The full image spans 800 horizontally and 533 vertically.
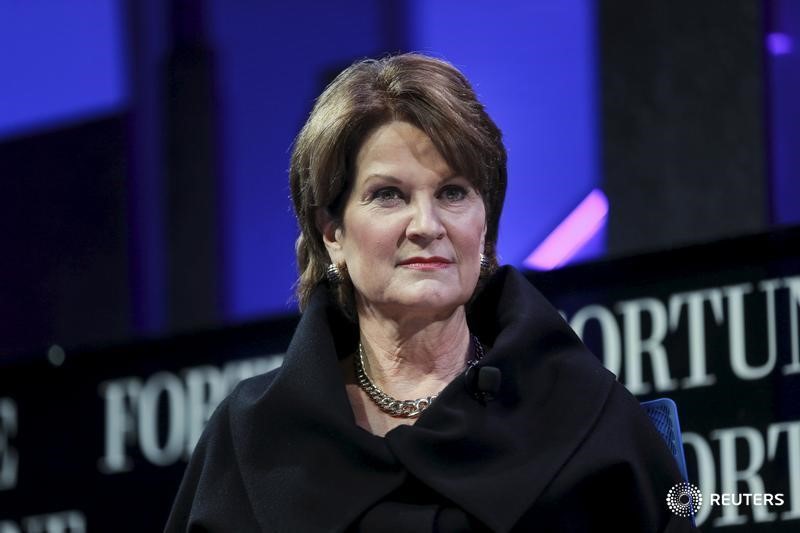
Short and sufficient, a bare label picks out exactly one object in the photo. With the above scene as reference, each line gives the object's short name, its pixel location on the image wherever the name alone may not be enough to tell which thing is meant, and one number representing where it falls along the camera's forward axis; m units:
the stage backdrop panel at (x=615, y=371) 5.42
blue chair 4.37
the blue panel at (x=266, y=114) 8.89
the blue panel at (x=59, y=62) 9.64
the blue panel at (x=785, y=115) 6.60
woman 4.04
